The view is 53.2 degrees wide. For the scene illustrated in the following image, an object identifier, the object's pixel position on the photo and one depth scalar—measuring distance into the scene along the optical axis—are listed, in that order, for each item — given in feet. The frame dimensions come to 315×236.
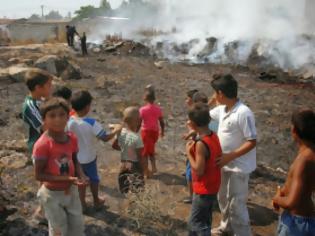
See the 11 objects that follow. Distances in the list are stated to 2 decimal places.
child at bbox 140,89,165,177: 14.41
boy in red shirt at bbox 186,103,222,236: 8.59
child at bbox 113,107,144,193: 10.94
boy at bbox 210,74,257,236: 9.17
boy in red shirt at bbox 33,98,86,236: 7.88
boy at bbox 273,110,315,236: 6.68
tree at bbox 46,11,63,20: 327.02
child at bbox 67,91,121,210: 10.09
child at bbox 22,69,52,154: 9.86
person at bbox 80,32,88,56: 55.55
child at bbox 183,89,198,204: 11.53
